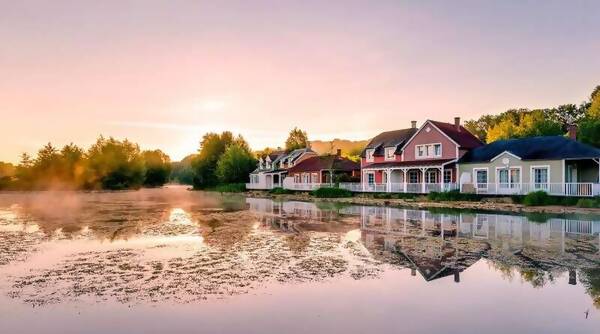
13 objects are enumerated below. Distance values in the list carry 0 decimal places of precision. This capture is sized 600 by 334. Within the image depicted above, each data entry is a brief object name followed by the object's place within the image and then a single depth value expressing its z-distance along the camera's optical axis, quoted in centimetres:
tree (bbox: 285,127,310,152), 9597
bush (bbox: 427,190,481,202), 3238
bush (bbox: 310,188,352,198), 4359
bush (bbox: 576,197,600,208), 2522
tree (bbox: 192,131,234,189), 8812
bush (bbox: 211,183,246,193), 6812
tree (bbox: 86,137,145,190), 8844
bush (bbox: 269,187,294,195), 5403
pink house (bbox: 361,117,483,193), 3816
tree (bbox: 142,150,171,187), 11544
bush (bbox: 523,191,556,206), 2775
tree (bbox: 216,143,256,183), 7569
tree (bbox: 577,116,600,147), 4334
